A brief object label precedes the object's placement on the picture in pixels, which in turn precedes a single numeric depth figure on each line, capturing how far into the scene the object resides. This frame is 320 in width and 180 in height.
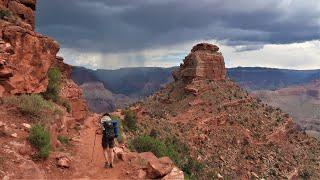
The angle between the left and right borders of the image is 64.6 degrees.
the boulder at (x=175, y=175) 9.99
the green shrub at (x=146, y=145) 16.89
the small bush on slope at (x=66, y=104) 15.14
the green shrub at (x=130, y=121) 26.10
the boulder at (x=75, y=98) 16.66
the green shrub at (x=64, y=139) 11.62
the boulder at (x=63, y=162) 9.88
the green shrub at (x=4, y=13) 13.39
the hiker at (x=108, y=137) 10.29
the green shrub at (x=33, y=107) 10.89
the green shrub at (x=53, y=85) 14.47
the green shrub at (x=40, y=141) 9.67
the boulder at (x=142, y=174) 10.01
